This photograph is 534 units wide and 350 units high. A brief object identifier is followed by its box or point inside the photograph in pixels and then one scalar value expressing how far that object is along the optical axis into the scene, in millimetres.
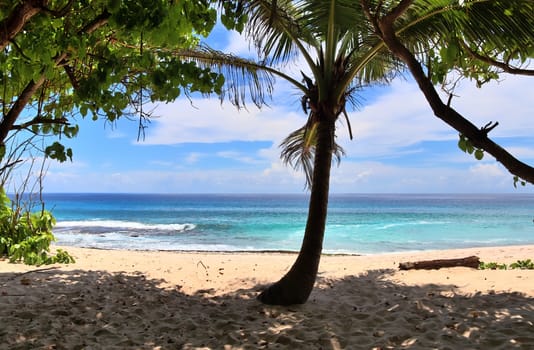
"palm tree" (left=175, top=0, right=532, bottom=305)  4422
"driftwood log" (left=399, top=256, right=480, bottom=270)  6632
